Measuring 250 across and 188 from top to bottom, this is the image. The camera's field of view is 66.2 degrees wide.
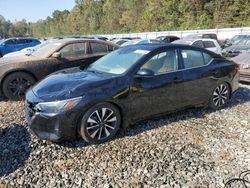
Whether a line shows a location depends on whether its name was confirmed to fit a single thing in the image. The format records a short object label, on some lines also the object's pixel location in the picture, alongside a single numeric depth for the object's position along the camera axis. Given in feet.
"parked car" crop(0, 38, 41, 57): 41.43
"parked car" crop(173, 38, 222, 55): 27.45
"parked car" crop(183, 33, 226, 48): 40.61
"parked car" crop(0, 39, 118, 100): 15.38
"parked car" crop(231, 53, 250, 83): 18.51
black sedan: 9.47
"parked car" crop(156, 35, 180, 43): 48.97
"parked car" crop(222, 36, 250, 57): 30.54
